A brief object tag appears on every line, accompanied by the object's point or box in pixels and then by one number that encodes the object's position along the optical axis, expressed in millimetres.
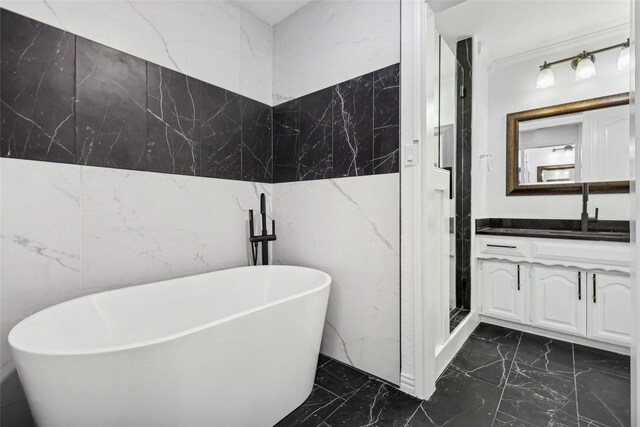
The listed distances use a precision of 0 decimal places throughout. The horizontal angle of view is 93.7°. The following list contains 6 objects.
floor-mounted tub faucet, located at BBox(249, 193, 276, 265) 2125
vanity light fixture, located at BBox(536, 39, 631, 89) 2389
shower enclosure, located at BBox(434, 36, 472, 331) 2426
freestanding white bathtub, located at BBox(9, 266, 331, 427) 910
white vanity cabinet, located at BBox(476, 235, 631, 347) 2047
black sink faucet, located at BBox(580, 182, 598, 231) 2459
